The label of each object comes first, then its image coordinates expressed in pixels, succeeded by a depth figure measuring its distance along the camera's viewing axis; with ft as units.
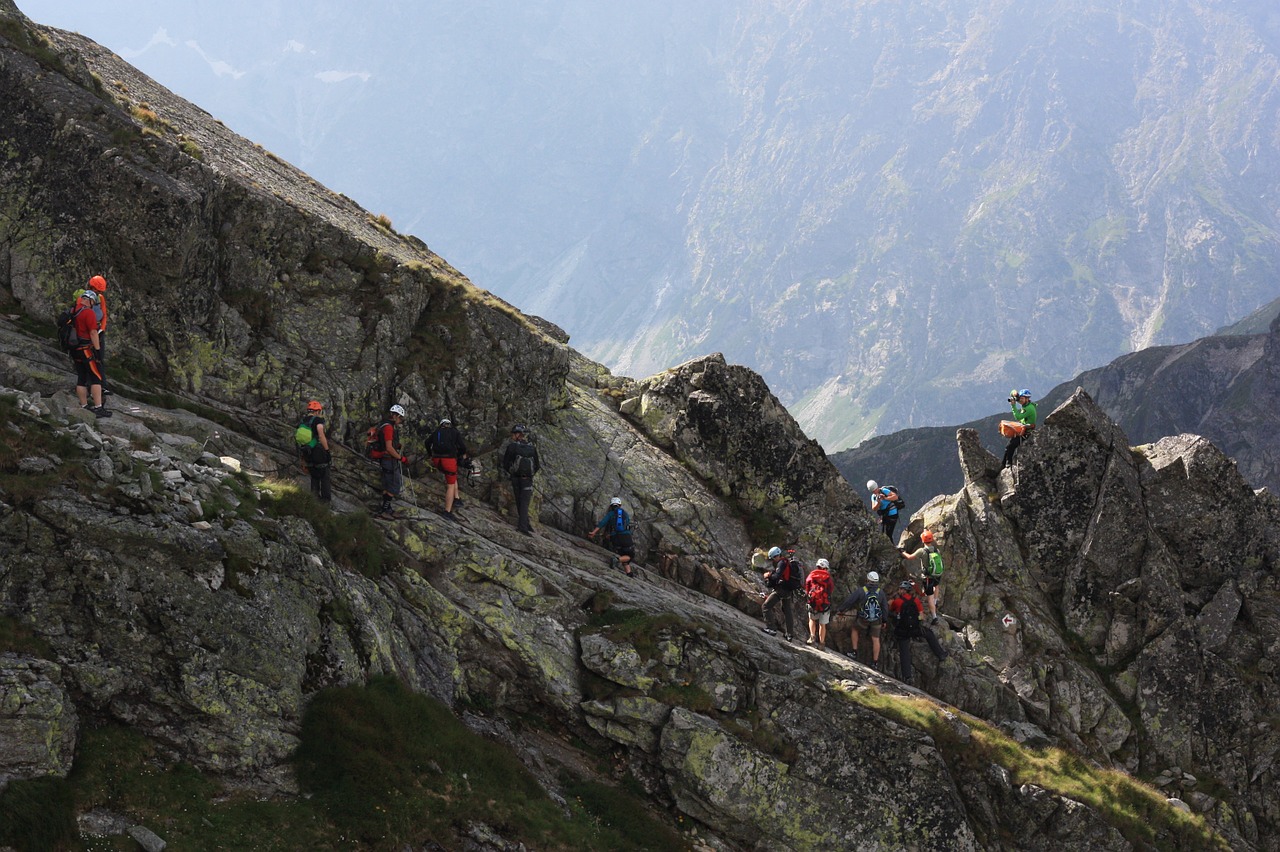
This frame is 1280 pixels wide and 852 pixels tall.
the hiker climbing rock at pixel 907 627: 121.90
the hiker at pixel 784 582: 113.60
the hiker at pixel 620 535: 110.32
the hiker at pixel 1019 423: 153.99
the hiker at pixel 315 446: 87.71
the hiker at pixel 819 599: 115.96
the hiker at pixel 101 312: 82.74
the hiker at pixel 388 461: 93.66
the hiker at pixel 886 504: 142.20
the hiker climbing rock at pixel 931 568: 133.59
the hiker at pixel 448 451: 99.86
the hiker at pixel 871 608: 119.65
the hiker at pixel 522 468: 105.40
